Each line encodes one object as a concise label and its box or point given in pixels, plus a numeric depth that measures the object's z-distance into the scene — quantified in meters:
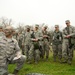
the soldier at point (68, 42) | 5.08
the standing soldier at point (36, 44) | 5.36
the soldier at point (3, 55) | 3.02
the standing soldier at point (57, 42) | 5.42
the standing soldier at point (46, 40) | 5.74
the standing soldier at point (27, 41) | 5.54
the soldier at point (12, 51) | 3.11
